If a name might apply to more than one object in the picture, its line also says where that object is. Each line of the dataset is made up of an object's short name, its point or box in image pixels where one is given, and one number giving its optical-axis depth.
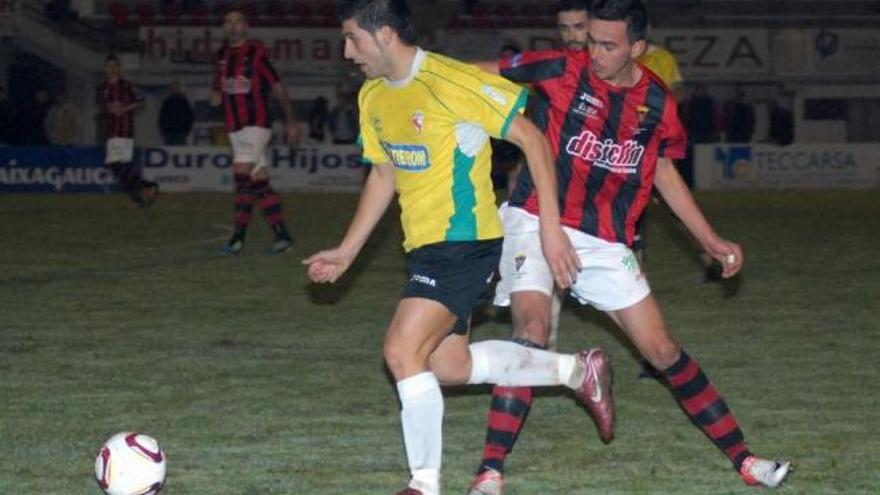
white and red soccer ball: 10.41
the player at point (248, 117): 27.14
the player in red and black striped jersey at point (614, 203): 11.23
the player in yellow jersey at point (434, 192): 10.10
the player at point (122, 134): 39.47
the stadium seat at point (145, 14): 63.78
